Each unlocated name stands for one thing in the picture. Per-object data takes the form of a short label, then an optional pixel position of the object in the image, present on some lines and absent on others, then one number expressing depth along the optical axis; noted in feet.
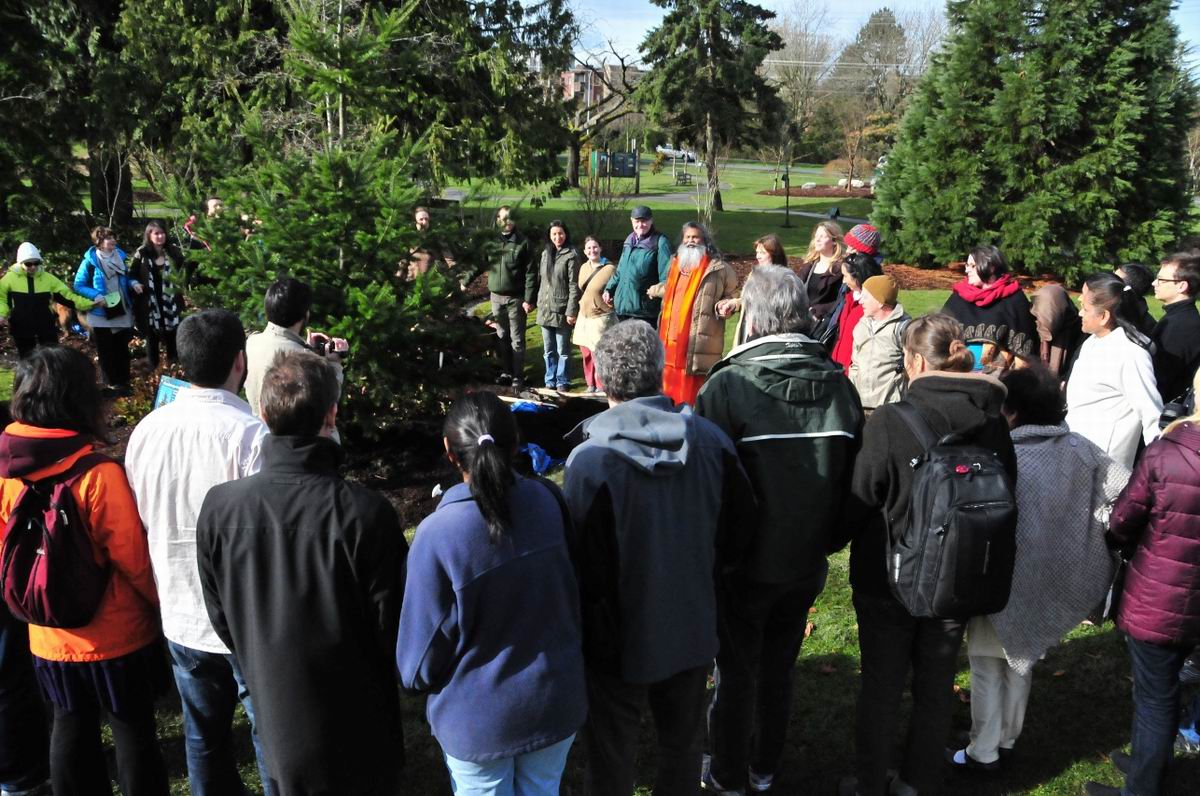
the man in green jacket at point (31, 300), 30.63
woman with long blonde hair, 22.03
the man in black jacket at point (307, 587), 8.70
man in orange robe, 23.61
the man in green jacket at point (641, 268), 29.12
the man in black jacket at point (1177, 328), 17.56
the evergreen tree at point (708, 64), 99.35
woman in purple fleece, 8.37
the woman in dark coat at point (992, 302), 20.17
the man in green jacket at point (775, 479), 11.23
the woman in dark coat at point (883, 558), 10.84
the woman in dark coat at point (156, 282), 33.96
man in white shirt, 10.37
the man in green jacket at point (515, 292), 32.58
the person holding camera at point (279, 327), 14.84
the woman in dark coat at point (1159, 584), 10.61
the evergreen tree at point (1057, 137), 48.73
